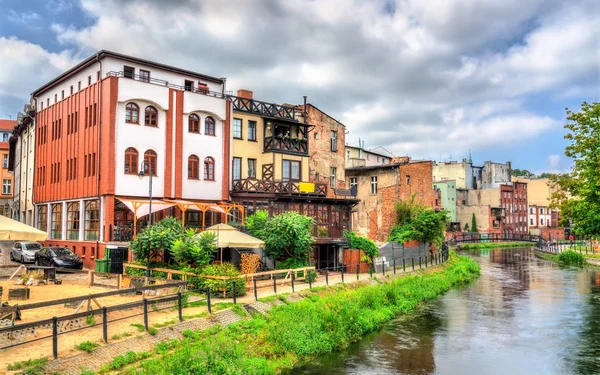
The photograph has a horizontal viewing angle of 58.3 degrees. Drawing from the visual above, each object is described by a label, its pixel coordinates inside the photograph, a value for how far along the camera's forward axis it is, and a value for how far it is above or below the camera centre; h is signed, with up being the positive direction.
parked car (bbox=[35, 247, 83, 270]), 30.42 -1.62
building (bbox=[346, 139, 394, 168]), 64.21 +9.85
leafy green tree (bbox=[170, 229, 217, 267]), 22.62 -0.85
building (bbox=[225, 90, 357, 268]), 36.06 +4.42
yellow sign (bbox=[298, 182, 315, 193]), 37.03 +2.85
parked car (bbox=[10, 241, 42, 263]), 33.59 -1.33
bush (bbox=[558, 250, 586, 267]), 53.91 -3.32
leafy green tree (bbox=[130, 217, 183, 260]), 24.12 -0.48
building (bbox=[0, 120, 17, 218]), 62.00 +5.47
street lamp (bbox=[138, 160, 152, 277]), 23.14 +2.74
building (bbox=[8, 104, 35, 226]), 45.59 +5.94
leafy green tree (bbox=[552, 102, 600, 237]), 41.50 +3.87
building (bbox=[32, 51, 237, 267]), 32.22 +5.13
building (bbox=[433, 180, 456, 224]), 94.00 +6.00
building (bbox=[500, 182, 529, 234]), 101.88 +3.77
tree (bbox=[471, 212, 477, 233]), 95.54 +0.53
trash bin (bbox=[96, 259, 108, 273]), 28.47 -1.89
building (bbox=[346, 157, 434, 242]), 50.41 +3.57
